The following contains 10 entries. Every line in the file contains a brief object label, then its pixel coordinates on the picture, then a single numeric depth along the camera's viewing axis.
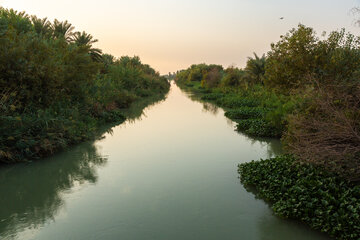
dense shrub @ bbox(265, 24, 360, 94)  11.87
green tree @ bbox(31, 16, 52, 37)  23.45
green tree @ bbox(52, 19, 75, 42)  25.98
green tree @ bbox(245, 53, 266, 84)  29.72
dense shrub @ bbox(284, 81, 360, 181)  5.43
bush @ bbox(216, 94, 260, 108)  22.42
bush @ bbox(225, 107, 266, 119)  17.14
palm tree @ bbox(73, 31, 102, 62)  28.33
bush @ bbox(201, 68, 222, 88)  45.78
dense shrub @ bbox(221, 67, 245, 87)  37.43
